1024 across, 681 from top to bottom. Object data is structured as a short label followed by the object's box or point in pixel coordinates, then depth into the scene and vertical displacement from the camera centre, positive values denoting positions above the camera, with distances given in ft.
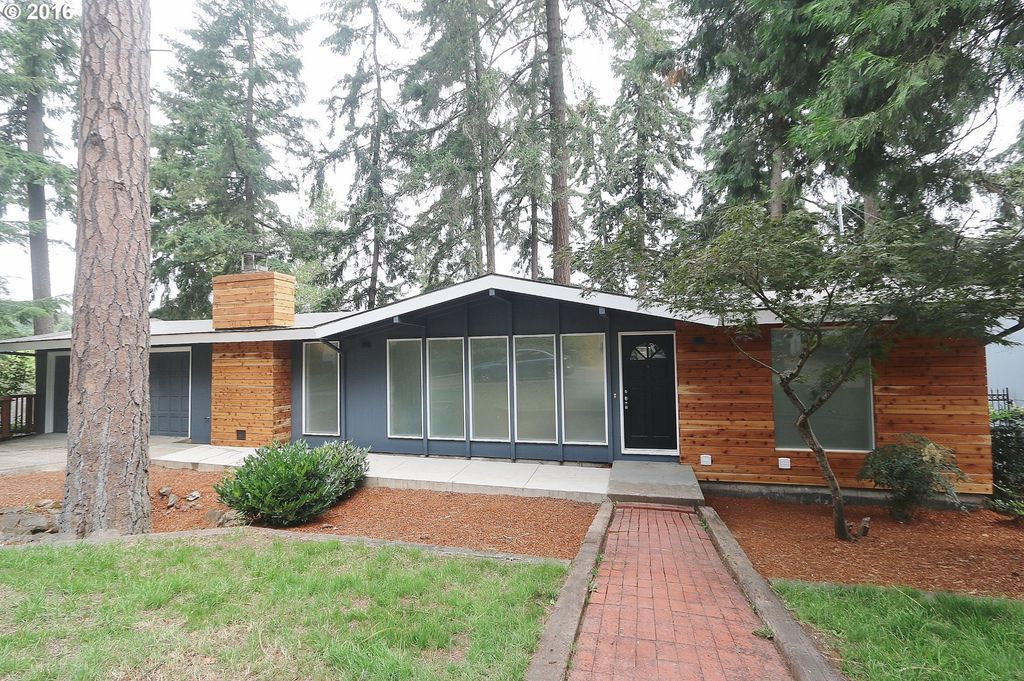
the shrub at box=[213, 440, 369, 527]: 15.17 -4.28
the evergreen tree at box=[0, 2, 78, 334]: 37.55 +24.59
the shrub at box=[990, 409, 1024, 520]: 16.86 -4.71
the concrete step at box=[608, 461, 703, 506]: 16.12 -4.86
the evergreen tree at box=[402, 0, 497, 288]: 33.91 +19.11
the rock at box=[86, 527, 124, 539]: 12.69 -4.72
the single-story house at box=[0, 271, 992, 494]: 18.24 -1.23
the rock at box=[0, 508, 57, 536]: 14.61 -5.14
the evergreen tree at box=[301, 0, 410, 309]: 47.03 +20.40
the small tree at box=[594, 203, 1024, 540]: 11.19 +2.09
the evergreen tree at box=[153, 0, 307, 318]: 42.45 +21.53
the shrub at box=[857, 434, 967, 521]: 14.88 -4.01
